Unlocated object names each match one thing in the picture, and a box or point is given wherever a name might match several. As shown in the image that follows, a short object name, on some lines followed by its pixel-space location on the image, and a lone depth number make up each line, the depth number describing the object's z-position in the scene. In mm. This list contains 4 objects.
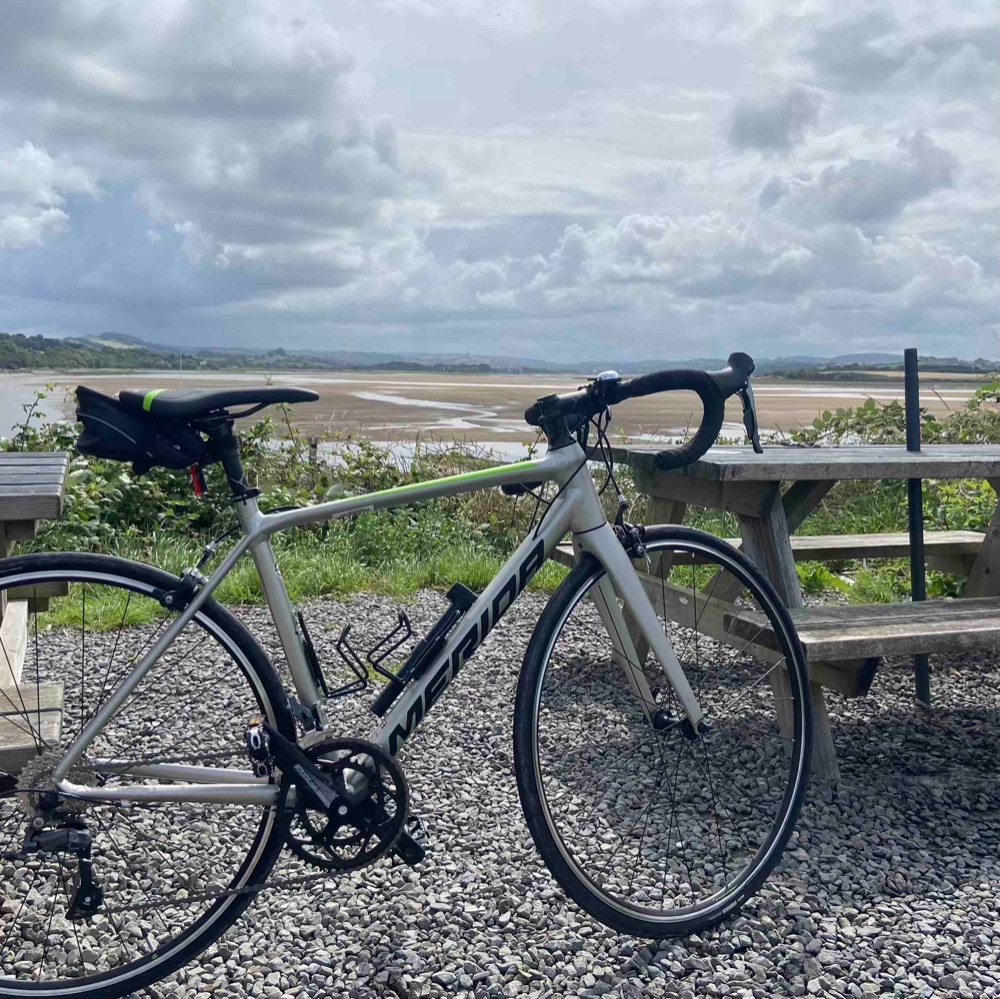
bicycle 2223
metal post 4121
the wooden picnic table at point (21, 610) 2238
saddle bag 2178
